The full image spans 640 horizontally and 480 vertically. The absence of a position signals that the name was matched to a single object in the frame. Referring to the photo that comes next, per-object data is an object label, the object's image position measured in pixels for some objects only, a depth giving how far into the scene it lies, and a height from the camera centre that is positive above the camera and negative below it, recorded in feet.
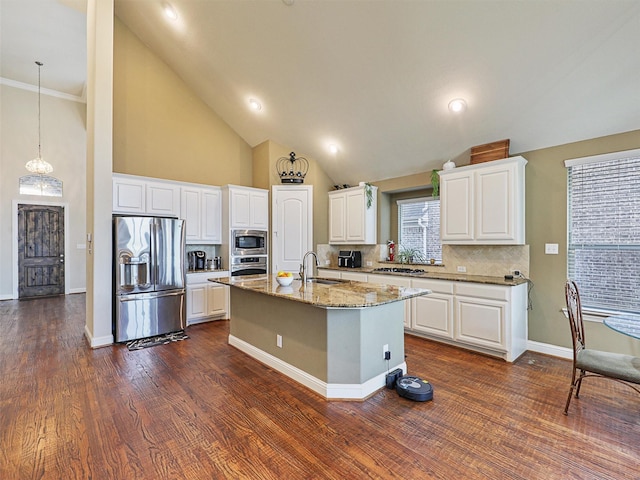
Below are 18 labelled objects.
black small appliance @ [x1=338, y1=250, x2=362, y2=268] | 18.53 -1.12
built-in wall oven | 17.37 -1.42
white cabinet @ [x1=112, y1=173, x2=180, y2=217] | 14.64 +2.18
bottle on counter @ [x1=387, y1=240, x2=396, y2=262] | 17.90 -0.52
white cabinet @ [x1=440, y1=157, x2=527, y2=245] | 11.89 +1.46
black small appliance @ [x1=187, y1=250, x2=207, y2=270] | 17.33 -1.06
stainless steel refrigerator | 13.24 -1.58
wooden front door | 22.77 -0.71
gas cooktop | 15.76 -1.57
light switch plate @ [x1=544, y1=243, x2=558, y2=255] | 11.84 -0.33
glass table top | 6.74 -1.98
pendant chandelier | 20.14 +4.87
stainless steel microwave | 17.40 -0.10
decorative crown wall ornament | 18.69 +4.49
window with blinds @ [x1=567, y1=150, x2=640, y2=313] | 10.50 +0.34
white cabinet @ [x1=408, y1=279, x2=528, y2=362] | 11.29 -2.97
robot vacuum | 8.39 -4.08
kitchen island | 8.54 -2.79
